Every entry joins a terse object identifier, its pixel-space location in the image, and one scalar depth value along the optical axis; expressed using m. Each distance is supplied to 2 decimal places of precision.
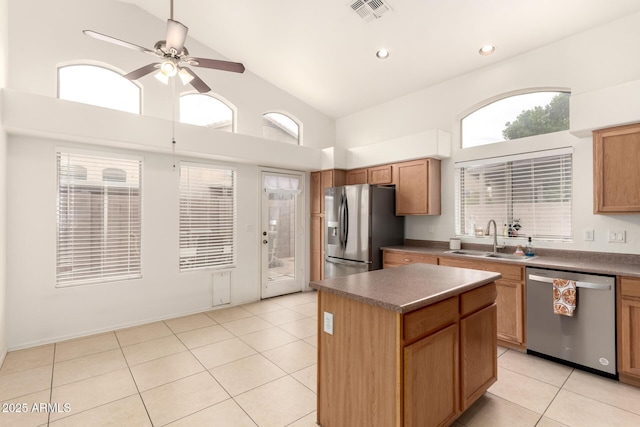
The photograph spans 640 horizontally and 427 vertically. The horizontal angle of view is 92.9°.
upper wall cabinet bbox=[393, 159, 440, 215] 4.42
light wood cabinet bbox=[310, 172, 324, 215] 5.68
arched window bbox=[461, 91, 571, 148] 3.63
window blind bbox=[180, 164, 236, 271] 4.45
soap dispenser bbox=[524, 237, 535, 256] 3.63
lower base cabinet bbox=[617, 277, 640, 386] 2.53
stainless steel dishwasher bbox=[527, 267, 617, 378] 2.67
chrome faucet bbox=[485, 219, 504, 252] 3.86
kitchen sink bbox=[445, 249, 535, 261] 3.58
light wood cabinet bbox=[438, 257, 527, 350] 3.19
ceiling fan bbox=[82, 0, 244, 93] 2.40
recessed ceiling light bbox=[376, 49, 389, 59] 4.04
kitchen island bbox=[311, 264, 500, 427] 1.64
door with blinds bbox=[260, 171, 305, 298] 5.29
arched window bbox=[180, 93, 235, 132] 4.46
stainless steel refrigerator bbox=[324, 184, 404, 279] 4.60
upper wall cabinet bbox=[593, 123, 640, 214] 2.78
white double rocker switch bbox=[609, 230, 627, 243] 3.10
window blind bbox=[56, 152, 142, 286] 3.58
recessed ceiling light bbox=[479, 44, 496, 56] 3.73
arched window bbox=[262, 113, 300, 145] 5.34
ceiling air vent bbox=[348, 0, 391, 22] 3.32
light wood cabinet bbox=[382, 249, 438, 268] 4.03
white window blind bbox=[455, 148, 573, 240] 3.55
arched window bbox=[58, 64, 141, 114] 3.62
